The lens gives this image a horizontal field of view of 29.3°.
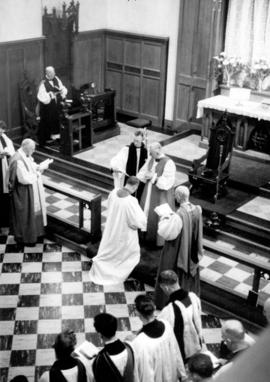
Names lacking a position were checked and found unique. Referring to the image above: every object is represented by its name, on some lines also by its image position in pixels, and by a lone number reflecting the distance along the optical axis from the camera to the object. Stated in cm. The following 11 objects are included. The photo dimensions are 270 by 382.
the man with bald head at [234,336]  356
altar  1084
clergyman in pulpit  1128
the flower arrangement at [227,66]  1156
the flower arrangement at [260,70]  1120
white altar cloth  1066
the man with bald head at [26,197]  721
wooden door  1158
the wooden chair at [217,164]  903
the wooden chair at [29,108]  1177
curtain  1133
